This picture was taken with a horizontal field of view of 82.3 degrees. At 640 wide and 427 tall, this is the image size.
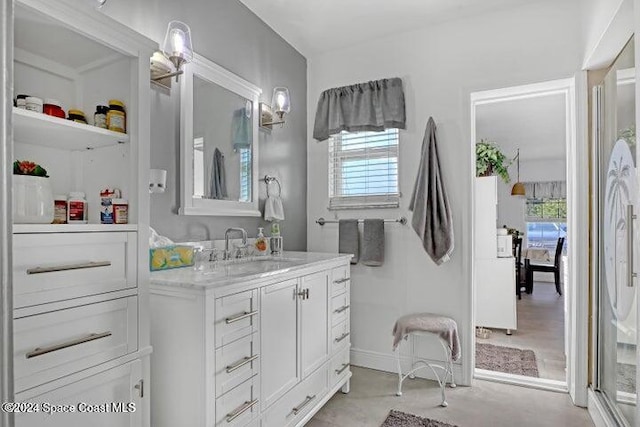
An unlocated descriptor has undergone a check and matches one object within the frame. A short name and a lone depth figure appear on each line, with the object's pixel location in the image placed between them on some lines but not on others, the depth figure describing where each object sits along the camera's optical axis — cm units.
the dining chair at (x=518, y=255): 545
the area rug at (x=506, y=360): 293
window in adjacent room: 793
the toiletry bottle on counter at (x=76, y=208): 123
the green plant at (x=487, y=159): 399
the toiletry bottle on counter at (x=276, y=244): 259
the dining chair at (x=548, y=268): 611
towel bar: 292
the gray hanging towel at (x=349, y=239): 301
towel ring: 274
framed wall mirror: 205
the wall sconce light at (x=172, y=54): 183
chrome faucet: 221
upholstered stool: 253
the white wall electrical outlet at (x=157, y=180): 176
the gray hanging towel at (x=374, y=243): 292
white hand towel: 268
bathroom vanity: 137
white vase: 103
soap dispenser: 248
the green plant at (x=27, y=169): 107
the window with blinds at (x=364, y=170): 303
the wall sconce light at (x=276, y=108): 272
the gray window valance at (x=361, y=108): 292
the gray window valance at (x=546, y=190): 780
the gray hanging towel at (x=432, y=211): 269
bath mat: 213
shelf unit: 101
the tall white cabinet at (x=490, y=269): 382
